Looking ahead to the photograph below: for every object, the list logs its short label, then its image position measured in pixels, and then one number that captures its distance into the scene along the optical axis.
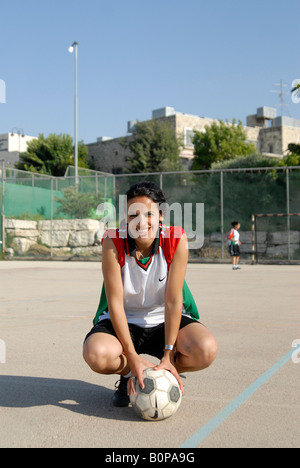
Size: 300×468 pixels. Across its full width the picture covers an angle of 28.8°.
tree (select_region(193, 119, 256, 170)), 49.56
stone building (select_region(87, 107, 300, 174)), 54.12
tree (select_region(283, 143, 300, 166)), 38.90
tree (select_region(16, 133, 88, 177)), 52.16
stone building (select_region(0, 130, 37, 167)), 78.53
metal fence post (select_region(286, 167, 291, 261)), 22.44
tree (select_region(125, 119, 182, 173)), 47.56
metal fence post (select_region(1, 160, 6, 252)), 26.45
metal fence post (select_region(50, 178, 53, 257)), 26.15
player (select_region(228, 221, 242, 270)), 20.40
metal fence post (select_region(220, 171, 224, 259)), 23.42
